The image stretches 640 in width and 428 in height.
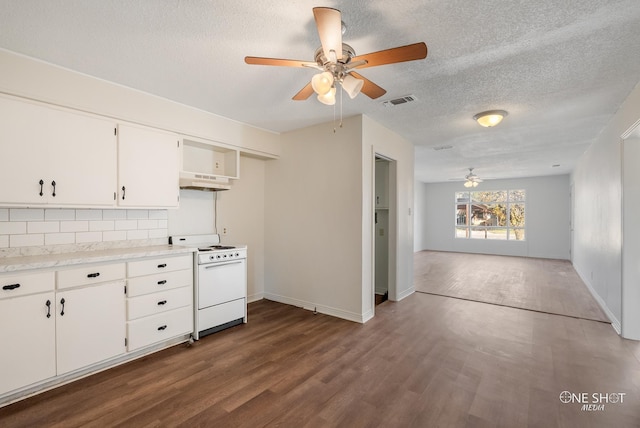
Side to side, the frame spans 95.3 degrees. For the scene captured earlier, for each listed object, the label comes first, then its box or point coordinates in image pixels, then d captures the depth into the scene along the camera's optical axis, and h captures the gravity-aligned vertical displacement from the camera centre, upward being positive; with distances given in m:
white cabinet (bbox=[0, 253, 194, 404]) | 2.14 -0.87
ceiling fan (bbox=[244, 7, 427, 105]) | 1.62 +0.98
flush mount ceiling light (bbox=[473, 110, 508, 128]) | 3.55 +1.20
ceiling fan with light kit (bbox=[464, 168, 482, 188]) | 8.54 +1.05
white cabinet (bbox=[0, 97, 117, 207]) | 2.35 +0.51
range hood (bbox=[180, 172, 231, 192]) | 3.48 +0.41
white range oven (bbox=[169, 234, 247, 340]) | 3.25 -0.82
